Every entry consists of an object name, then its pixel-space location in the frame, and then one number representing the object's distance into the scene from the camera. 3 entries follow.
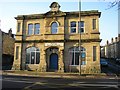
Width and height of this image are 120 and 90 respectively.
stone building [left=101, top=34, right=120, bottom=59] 33.95
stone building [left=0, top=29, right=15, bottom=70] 20.09
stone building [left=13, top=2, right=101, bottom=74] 13.82
